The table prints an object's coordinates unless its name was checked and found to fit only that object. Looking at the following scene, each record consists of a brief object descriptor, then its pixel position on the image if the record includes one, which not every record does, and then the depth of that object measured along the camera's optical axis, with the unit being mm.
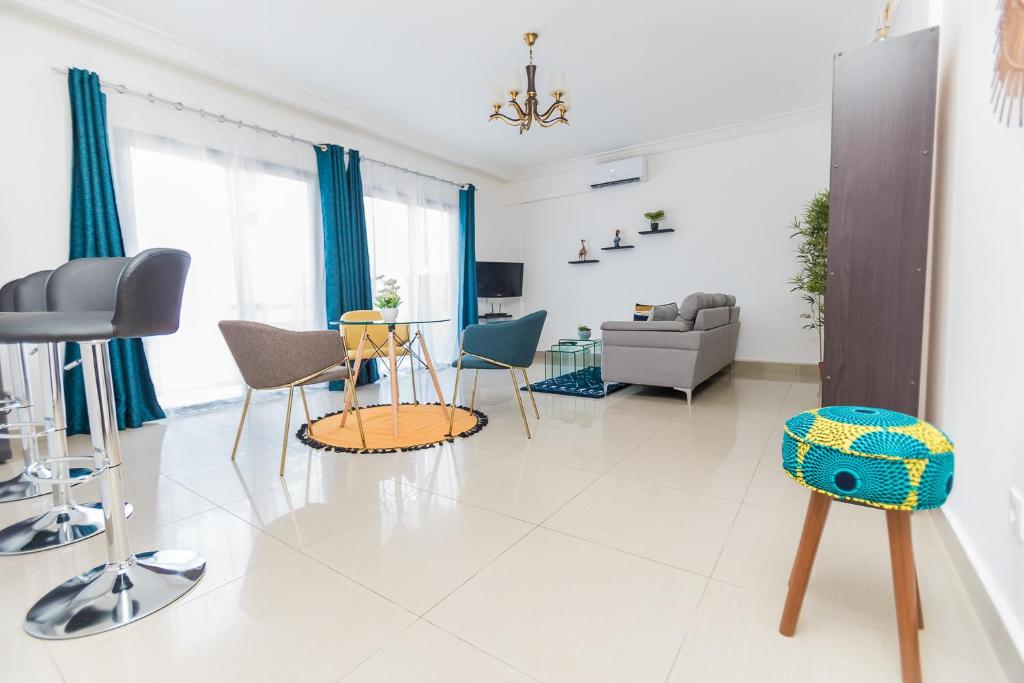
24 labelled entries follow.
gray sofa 3773
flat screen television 6508
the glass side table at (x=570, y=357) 4539
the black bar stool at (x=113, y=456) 1260
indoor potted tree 4145
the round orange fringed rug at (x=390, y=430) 2834
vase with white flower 3191
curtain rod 3253
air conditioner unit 5777
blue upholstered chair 2924
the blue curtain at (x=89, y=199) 3074
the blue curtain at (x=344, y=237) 4551
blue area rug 4223
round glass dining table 3001
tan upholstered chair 2308
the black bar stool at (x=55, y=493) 1742
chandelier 3172
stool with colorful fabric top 998
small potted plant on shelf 5723
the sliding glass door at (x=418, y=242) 5199
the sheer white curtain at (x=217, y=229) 3488
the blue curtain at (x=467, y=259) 6309
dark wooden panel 1920
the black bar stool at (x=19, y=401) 2094
